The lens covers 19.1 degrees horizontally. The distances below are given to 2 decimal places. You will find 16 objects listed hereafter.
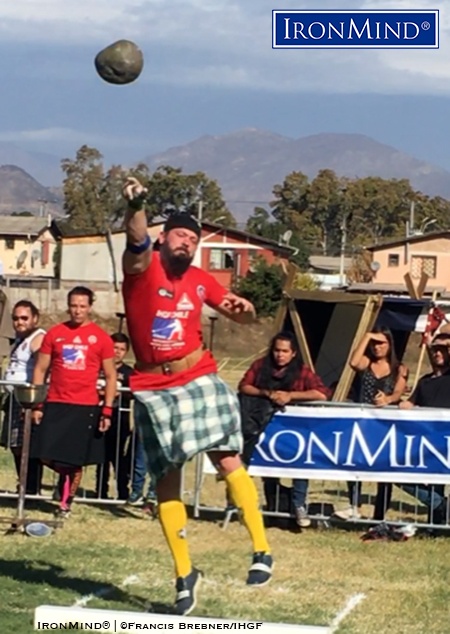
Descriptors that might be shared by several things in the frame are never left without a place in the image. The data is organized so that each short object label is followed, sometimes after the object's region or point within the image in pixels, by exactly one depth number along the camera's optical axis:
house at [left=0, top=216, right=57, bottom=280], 89.31
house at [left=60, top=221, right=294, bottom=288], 72.31
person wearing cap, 6.60
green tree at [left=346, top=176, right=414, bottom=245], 97.81
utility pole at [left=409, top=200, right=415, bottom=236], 81.36
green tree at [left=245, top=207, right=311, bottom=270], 82.62
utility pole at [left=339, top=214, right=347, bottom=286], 73.24
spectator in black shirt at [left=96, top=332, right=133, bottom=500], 11.05
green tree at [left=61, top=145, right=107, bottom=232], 94.50
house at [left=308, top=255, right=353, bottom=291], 72.44
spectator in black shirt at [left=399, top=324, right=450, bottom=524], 10.33
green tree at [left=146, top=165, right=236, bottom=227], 96.31
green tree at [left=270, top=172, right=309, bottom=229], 100.81
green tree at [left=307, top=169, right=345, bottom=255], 99.25
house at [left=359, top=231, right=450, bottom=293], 74.86
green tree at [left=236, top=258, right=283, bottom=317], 54.66
